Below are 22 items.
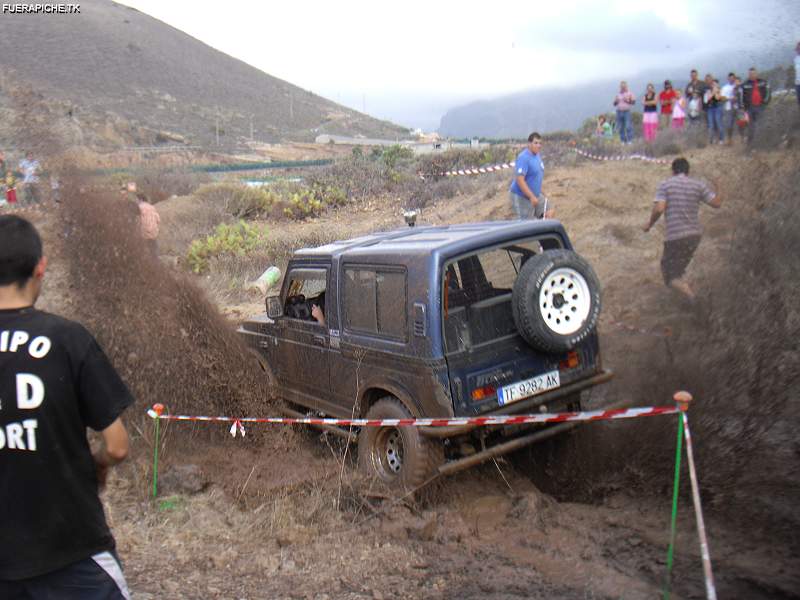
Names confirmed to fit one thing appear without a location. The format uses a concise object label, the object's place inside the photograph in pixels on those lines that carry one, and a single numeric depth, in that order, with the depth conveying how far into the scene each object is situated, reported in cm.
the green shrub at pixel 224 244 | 1571
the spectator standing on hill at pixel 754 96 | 1510
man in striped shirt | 809
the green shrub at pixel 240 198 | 2198
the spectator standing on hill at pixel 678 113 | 1950
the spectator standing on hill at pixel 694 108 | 1822
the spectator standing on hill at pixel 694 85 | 1780
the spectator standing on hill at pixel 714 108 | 1712
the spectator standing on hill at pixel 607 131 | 2725
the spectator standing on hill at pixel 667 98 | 2009
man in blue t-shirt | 1018
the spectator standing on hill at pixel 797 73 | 1240
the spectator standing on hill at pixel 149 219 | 978
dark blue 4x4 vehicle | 497
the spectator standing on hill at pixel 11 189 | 901
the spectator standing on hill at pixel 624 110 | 1989
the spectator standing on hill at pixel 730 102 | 1673
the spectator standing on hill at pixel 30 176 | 723
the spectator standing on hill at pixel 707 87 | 1738
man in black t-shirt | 244
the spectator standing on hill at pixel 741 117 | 1596
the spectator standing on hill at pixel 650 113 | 2021
